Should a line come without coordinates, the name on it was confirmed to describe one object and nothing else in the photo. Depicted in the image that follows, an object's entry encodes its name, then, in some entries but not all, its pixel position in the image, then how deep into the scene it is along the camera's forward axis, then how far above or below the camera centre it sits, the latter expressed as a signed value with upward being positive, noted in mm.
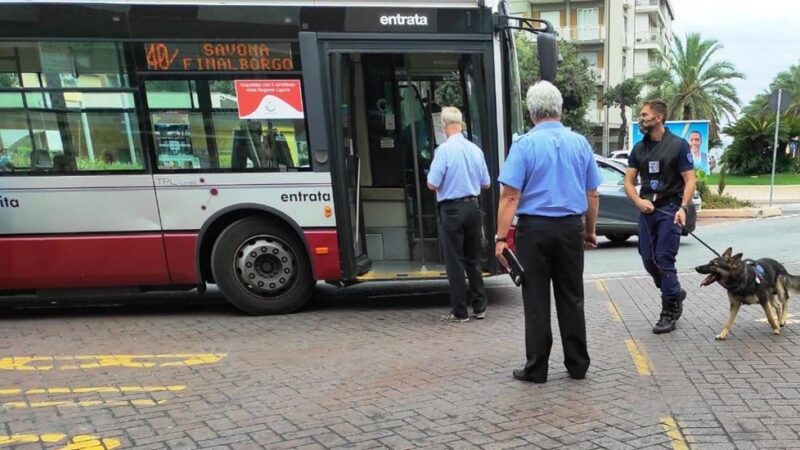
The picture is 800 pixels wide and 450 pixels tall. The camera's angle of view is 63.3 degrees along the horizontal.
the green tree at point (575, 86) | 38219 +1738
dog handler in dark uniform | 5273 -706
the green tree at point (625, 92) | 45406 +1384
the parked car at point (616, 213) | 11172 -1712
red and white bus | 6062 +92
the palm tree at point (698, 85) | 41531 +1400
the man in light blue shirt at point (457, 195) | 5828 -631
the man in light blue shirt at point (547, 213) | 4082 -596
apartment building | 53031 +6666
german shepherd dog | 4988 -1371
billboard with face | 17766 -737
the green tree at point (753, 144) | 31219 -1994
